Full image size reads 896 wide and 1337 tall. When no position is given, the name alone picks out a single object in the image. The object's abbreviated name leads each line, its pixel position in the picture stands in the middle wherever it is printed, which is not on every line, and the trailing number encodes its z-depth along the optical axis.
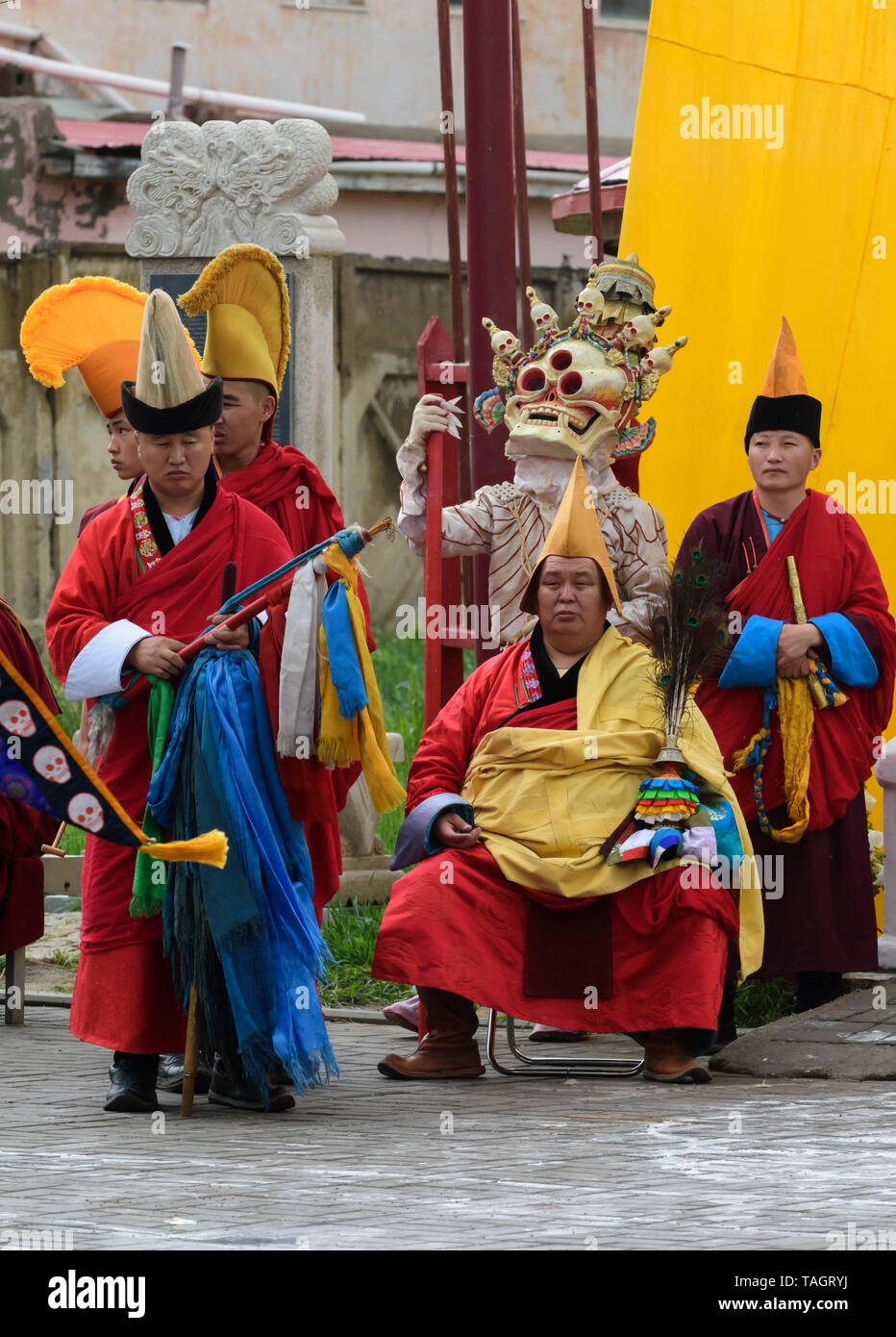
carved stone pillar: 17.48
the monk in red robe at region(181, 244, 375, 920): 12.74
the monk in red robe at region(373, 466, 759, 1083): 12.22
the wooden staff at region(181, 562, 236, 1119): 11.33
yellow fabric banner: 16.61
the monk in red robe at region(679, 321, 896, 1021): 13.47
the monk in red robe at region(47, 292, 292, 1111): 11.53
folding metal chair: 12.80
